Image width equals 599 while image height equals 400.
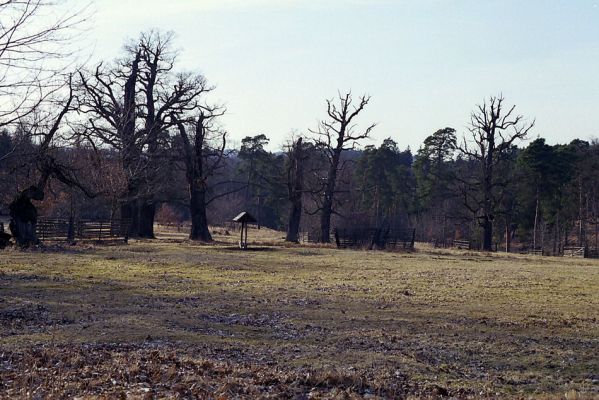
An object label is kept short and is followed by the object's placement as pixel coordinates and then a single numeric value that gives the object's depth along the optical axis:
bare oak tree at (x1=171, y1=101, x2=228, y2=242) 44.81
